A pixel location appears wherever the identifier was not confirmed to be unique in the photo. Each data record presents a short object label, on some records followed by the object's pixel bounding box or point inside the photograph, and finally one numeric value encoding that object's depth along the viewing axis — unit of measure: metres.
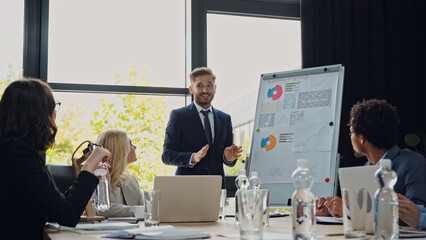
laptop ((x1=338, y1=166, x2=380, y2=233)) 1.59
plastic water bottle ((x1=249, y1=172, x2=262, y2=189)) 2.30
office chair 2.90
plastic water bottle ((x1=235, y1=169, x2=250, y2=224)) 2.35
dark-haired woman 1.75
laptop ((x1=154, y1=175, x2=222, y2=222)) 2.12
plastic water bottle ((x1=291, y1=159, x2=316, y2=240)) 1.24
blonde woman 2.89
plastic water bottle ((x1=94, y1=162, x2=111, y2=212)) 2.01
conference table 1.61
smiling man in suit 3.68
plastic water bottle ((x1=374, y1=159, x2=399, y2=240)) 1.28
